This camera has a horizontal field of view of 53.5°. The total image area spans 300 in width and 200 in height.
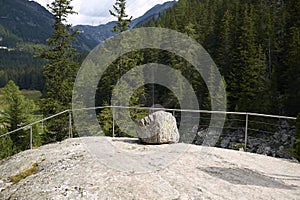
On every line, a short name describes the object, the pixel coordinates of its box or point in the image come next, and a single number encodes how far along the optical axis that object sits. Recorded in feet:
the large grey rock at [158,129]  26.86
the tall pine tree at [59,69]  69.05
